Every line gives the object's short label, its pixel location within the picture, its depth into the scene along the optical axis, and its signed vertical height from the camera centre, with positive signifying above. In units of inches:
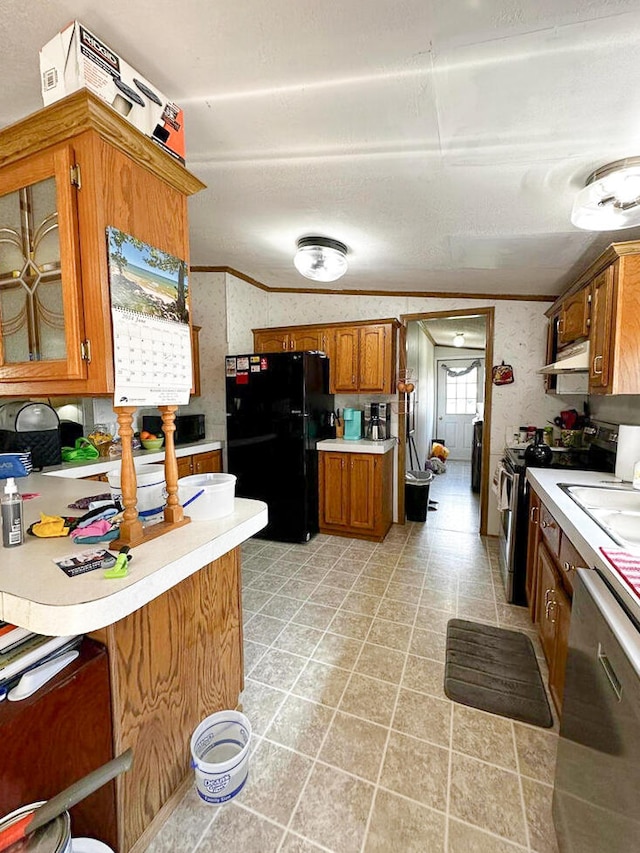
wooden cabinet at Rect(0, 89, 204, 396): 37.5 +20.3
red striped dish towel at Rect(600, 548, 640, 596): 38.5 -19.1
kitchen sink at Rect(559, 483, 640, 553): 62.6 -20.5
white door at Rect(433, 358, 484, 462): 309.4 -2.0
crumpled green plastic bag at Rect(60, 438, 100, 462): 113.3 -15.5
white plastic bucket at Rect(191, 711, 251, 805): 47.2 -49.4
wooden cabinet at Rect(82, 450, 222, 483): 138.2 -24.5
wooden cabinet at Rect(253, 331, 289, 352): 157.5 +26.8
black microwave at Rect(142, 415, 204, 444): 143.7 -9.6
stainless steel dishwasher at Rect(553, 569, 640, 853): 29.5 -31.4
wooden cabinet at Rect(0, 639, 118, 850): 35.3 -34.3
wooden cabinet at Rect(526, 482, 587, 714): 60.0 -35.6
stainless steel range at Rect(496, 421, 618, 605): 94.1 -25.0
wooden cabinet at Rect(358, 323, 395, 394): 141.3 +16.9
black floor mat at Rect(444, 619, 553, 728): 65.3 -54.8
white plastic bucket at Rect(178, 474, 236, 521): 51.7 -13.9
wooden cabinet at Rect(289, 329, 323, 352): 151.4 +26.4
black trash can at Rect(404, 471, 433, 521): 159.0 -42.1
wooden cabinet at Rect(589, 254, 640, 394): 69.6 +14.3
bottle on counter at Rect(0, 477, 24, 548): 43.1 -13.5
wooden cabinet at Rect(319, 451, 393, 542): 137.2 -35.9
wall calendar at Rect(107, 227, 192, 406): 39.2 +9.4
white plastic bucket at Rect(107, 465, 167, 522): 50.9 -13.4
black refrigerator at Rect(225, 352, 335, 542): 131.0 -11.6
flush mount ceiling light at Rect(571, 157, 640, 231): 56.1 +32.9
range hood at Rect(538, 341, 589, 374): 85.0 +9.4
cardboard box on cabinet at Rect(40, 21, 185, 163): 37.9 +36.0
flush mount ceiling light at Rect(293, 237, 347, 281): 98.0 +39.6
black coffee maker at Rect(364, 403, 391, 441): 150.4 -8.8
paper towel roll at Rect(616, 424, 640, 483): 77.6 -11.1
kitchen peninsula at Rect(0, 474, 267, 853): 33.3 -28.5
